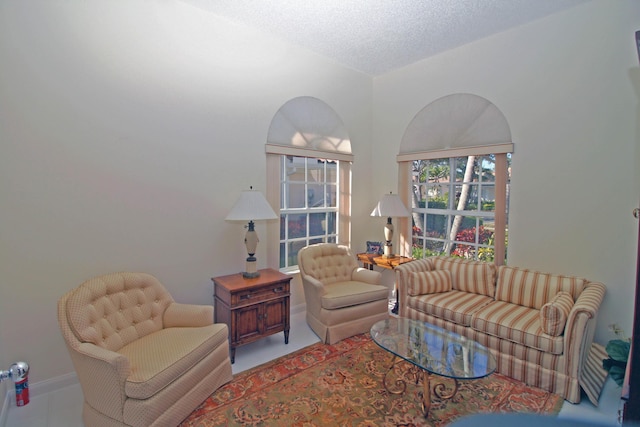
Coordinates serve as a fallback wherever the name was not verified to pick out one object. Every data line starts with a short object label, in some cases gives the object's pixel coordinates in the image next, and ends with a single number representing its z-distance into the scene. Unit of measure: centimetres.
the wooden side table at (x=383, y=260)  405
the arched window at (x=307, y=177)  388
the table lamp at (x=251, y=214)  312
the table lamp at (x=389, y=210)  417
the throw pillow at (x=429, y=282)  351
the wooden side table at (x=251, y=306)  298
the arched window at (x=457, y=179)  365
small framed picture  460
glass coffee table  217
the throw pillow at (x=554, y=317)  251
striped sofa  246
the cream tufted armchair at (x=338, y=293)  336
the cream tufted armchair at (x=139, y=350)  195
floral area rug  223
